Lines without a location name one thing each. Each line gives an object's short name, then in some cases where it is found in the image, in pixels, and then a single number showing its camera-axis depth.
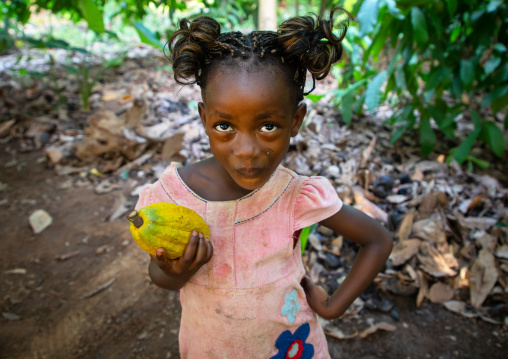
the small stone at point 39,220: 2.63
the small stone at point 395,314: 1.94
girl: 0.95
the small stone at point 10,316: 1.96
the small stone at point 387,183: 2.65
